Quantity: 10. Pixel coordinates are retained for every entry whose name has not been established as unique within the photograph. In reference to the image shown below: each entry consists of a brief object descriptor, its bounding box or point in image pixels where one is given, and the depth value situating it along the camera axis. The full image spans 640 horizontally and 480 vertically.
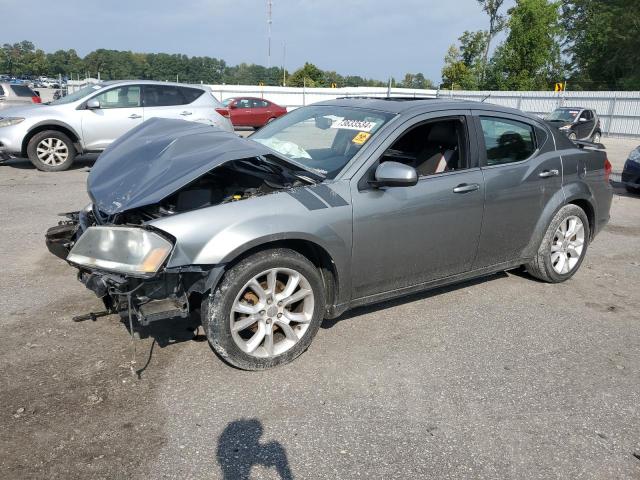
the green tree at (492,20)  54.91
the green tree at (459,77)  50.03
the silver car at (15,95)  15.64
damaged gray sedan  3.14
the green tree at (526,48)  42.34
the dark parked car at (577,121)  20.31
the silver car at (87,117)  10.14
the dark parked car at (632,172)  10.33
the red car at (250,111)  24.48
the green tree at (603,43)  44.03
